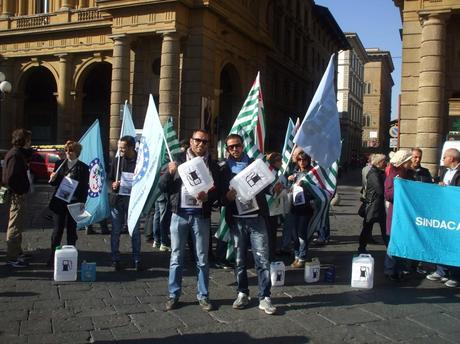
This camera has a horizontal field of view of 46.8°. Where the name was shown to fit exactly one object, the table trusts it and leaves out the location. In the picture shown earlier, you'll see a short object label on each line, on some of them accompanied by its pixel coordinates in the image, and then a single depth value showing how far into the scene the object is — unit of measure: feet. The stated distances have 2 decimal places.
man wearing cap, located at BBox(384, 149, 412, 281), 24.59
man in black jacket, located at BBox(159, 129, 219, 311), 19.39
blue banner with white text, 21.61
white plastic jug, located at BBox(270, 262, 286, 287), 22.95
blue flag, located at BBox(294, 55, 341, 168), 24.23
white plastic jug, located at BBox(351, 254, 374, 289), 22.99
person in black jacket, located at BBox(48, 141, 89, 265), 25.25
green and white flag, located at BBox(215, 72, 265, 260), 23.31
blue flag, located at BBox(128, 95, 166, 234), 22.39
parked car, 83.71
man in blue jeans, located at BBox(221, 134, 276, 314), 19.30
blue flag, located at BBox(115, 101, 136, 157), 30.48
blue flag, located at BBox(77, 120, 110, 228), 28.78
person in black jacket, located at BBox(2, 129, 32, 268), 24.84
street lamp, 63.72
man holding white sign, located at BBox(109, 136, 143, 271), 25.32
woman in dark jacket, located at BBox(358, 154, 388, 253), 28.42
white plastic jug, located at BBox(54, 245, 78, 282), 22.53
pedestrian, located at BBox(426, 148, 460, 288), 23.83
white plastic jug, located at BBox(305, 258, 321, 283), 23.76
